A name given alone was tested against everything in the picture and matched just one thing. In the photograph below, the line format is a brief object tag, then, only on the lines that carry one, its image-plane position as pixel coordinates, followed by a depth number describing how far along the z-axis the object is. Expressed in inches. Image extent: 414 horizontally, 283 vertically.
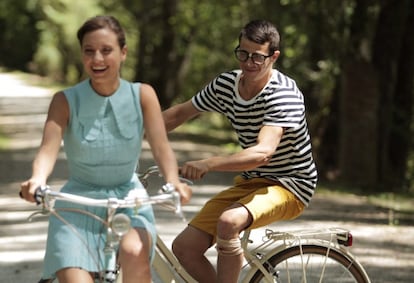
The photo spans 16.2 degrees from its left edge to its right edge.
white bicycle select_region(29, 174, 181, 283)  230.1
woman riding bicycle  240.2
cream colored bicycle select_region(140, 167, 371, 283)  294.0
